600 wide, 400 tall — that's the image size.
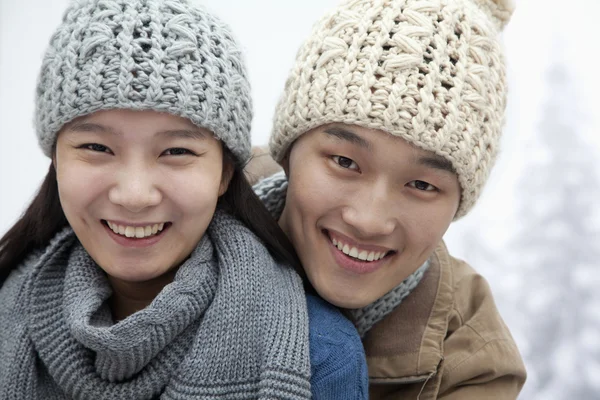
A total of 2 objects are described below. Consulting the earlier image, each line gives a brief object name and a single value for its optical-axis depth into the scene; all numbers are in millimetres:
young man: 1277
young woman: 1236
